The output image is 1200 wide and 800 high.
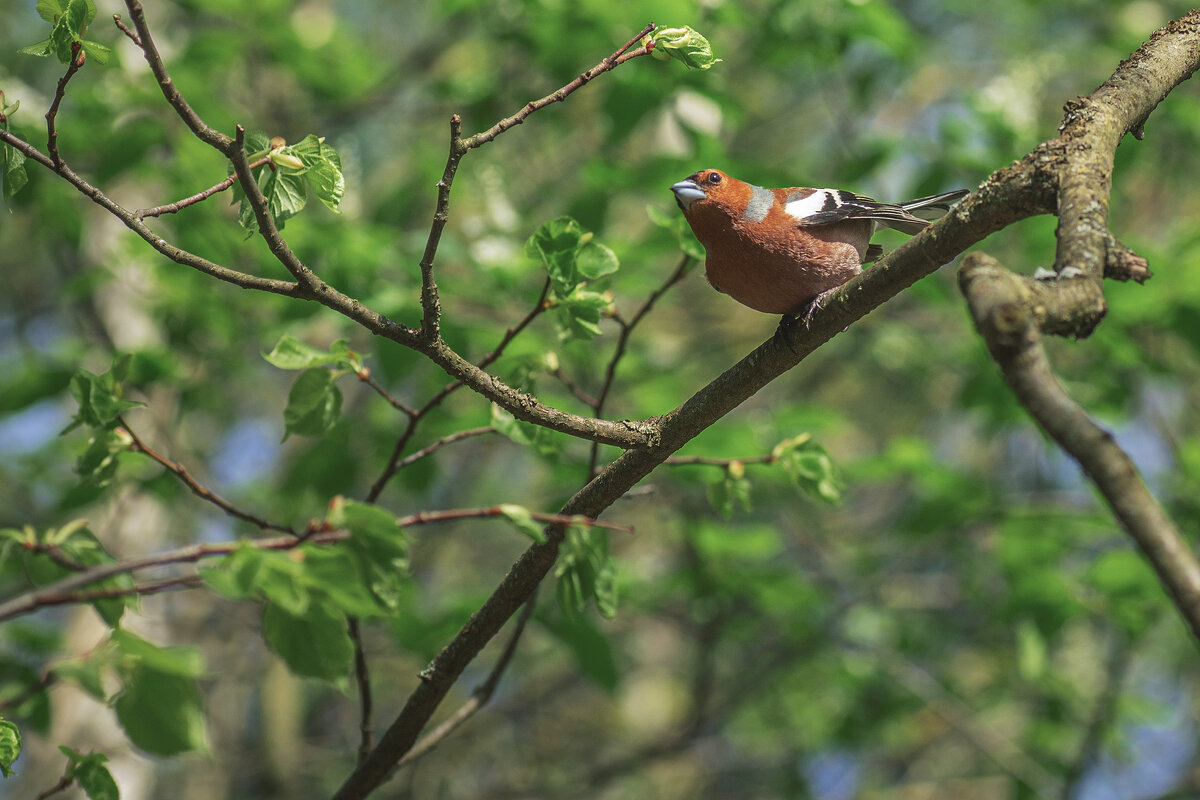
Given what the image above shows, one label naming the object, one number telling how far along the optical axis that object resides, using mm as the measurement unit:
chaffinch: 5914
